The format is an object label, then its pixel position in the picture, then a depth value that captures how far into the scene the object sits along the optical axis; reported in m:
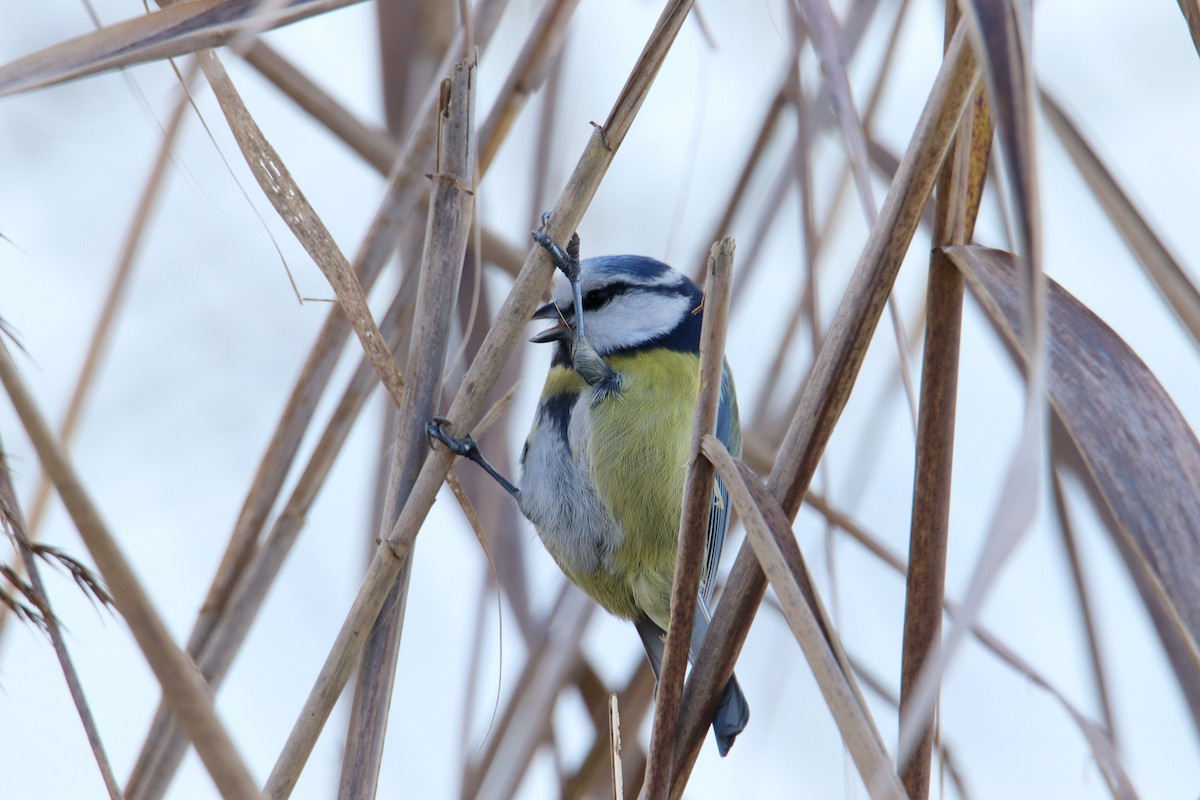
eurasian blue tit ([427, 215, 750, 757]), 3.74
